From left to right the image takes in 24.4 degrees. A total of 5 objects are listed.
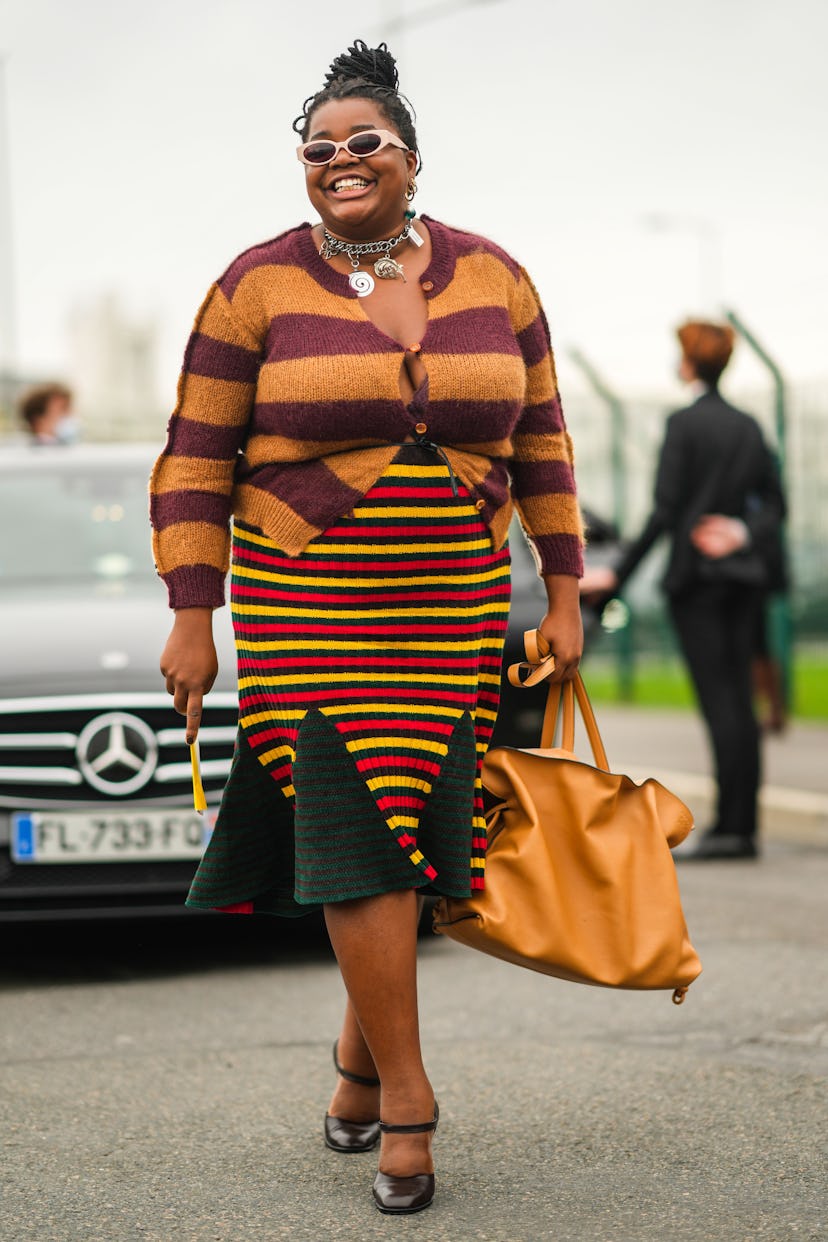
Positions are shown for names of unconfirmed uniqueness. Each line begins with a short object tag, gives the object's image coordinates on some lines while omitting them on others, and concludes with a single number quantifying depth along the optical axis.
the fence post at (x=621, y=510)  15.65
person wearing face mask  10.02
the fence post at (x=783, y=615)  12.48
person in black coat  7.14
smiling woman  3.23
